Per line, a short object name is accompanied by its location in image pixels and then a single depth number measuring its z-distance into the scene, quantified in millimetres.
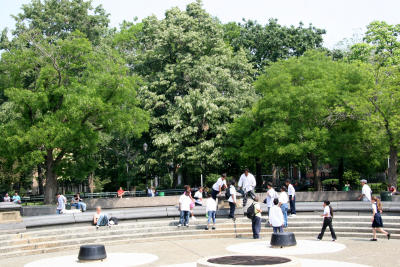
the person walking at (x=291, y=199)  22656
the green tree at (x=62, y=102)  33188
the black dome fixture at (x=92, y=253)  16000
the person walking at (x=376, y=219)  18497
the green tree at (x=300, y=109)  37781
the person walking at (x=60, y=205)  26750
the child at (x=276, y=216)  19062
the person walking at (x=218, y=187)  23375
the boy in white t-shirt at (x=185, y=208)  22078
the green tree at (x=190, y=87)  41531
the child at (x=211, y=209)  21797
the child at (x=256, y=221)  20203
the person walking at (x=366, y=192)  23172
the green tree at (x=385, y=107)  34531
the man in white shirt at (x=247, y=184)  22933
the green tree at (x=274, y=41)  59875
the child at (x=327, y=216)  19094
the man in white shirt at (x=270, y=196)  21359
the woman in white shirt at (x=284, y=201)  20922
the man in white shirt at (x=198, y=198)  27073
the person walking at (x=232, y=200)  22578
